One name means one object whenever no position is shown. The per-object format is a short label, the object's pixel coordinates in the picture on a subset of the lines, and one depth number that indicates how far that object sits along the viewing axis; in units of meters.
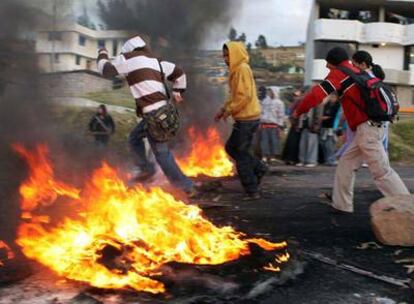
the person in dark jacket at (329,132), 9.51
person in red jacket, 4.72
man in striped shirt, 5.32
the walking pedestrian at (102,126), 7.60
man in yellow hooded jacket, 5.57
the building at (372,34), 29.27
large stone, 3.92
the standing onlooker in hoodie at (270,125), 10.05
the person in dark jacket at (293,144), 9.82
